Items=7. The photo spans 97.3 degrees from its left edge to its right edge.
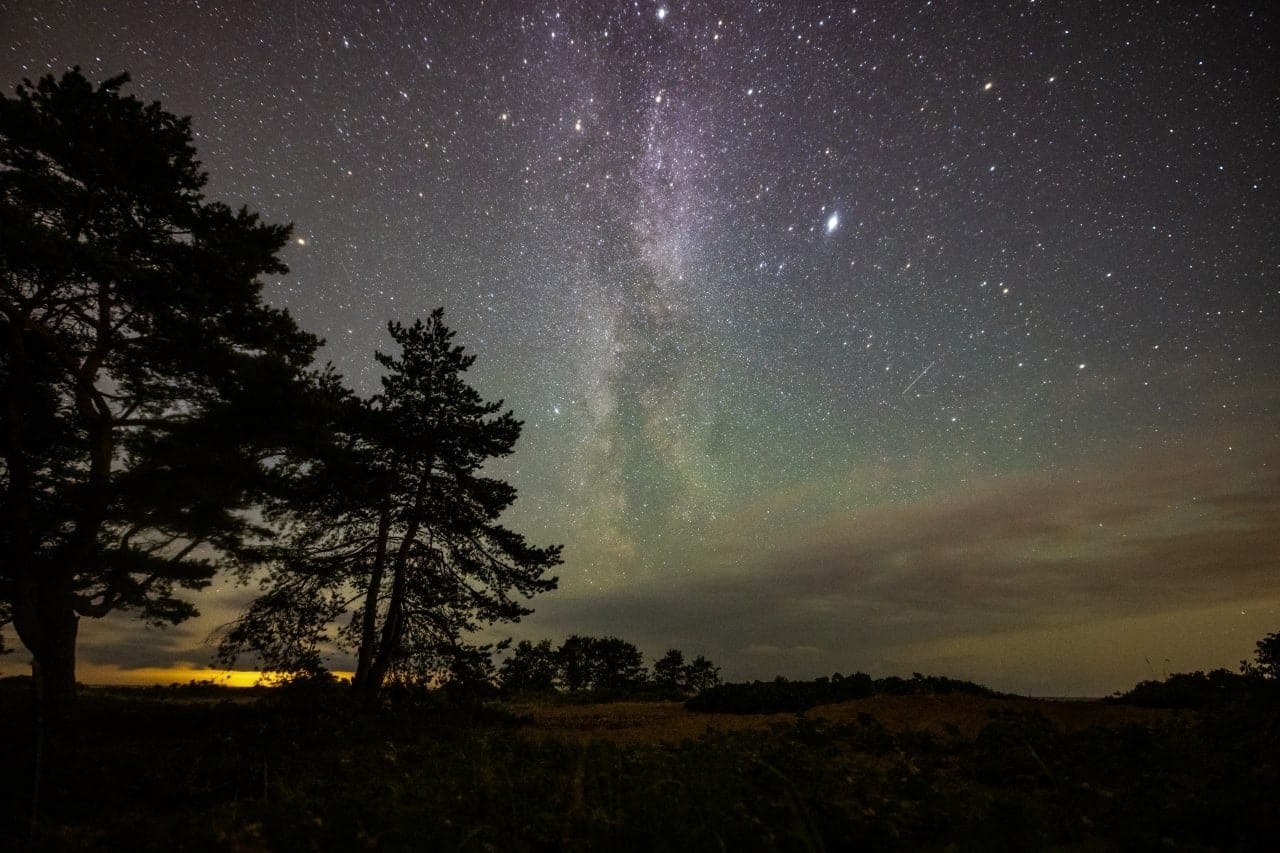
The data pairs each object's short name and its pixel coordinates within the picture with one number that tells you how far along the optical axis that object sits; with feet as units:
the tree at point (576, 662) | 138.92
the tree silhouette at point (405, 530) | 48.39
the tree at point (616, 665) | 140.97
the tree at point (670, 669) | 152.01
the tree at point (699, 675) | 155.33
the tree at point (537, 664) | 106.11
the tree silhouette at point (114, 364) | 39.63
